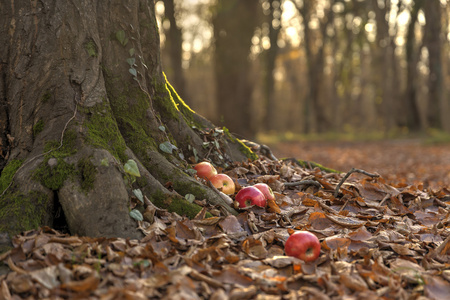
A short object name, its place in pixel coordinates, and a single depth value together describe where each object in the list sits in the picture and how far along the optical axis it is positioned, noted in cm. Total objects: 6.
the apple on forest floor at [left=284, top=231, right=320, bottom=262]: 271
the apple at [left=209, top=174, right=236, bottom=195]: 371
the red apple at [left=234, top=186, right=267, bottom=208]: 346
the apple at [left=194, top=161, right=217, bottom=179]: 388
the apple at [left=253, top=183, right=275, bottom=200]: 363
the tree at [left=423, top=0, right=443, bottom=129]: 1842
